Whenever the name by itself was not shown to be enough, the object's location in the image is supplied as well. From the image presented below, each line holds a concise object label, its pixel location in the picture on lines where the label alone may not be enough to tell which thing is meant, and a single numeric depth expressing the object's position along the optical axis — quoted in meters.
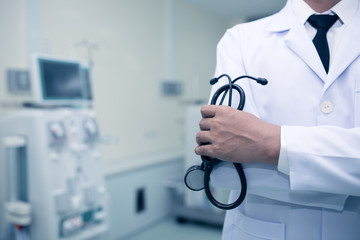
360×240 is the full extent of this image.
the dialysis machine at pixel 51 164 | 1.74
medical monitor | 1.81
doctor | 0.69
